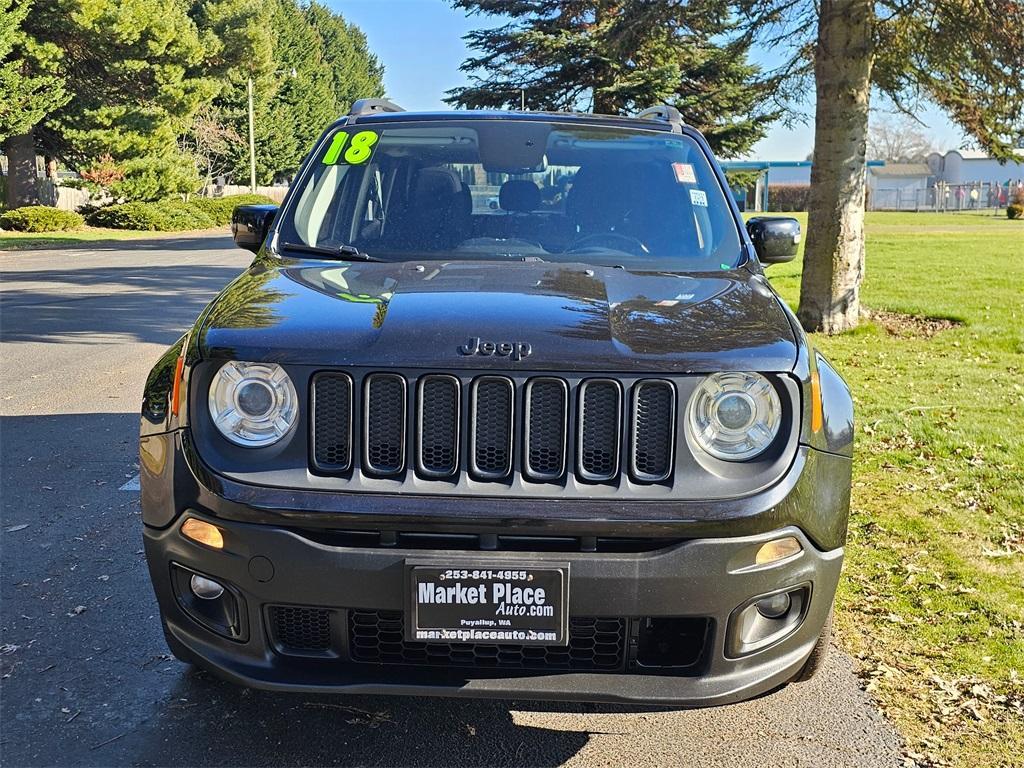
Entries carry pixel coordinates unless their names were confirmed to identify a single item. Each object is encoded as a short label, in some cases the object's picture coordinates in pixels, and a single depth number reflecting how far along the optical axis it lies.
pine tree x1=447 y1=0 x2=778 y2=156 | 30.66
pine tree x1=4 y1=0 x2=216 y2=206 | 33.75
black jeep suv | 2.53
